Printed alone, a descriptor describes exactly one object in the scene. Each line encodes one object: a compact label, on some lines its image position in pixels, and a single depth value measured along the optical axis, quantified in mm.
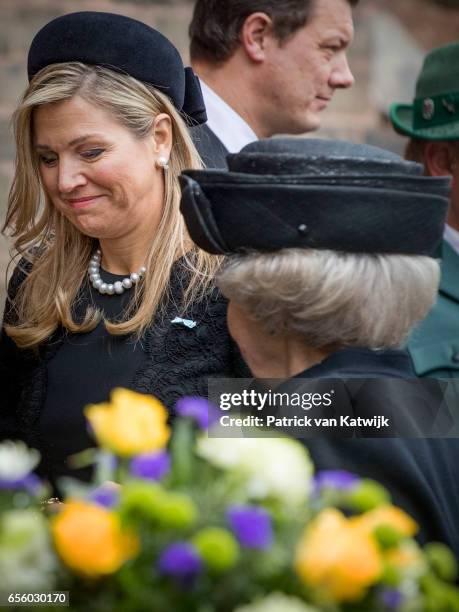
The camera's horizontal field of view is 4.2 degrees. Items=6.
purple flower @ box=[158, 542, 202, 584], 5907
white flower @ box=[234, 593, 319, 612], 5923
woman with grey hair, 7086
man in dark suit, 8137
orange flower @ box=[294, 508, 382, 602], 5907
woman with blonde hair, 7467
